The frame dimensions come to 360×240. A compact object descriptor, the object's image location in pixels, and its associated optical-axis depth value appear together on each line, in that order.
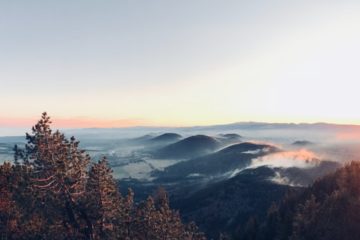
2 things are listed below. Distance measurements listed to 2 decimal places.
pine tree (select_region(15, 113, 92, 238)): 48.62
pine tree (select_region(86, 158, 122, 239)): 50.69
